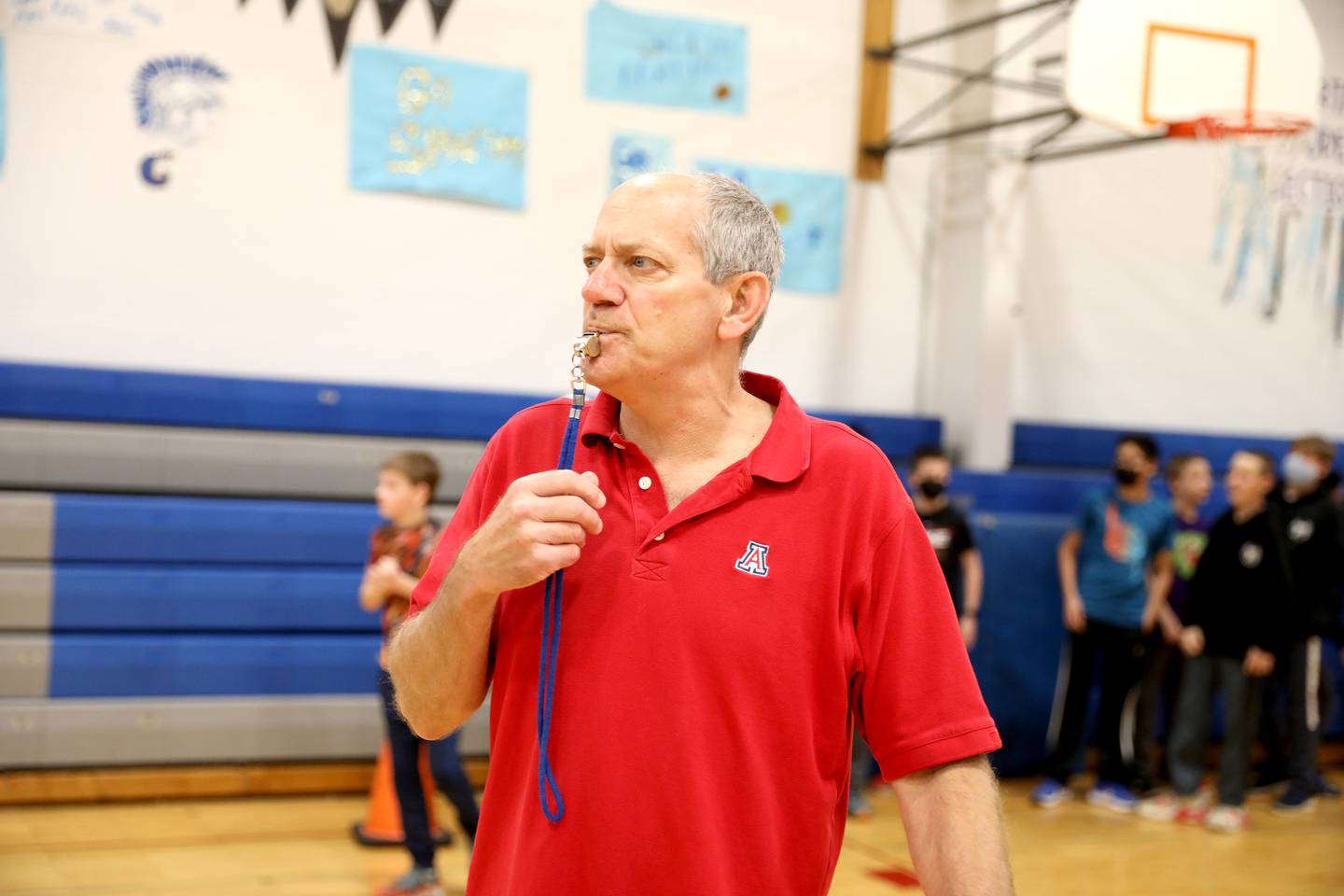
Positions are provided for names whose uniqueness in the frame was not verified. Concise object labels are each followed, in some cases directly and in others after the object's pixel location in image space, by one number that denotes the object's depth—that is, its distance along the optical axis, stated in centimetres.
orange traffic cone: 547
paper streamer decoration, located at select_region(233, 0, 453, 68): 675
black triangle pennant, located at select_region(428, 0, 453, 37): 694
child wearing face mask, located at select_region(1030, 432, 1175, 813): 684
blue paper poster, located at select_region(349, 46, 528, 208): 683
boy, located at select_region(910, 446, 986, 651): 655
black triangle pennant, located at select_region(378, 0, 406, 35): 683
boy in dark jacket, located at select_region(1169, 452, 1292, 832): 653
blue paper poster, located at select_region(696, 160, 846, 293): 782
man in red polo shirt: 168
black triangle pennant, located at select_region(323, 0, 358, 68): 675
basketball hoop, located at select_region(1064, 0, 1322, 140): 630
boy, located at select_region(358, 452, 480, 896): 464
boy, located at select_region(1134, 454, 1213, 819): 712
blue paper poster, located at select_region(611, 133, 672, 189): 737
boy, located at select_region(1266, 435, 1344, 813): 696
